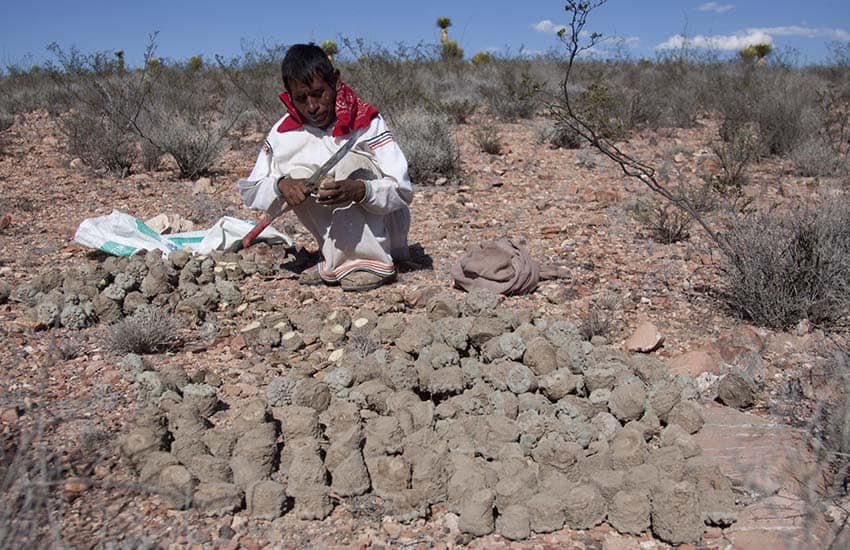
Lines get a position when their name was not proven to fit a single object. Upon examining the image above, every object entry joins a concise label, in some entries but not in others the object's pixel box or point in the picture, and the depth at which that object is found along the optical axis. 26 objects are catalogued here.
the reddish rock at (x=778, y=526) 1.73
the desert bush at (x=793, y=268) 3.10
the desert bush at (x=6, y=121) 9.04
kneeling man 3.38
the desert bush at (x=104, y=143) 6.36
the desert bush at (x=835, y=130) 7.22
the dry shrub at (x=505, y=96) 9.36
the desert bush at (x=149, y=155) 6.44
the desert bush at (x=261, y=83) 9.23
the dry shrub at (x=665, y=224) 4.42
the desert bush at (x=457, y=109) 8.87
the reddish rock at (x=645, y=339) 2.99
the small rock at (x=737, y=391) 2.49
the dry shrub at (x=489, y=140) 7.14
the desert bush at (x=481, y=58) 16.17
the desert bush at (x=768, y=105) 7.41
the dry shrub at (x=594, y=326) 3.10
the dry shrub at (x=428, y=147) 6.08
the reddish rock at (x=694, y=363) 2.74
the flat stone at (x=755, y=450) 2.01
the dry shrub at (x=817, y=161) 6.44
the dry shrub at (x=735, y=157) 5.98
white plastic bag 4.19
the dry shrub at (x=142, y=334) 3.00
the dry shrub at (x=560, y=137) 7.39
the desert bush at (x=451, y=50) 16.97
